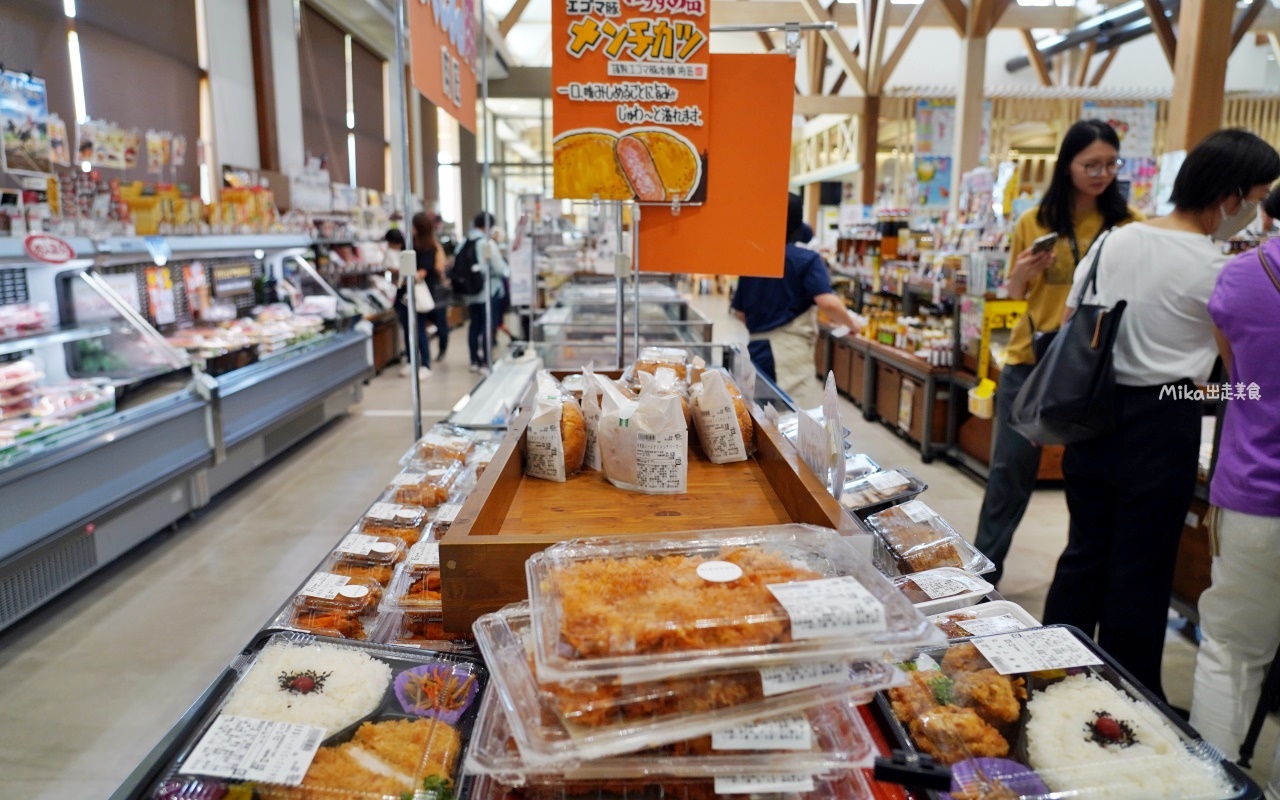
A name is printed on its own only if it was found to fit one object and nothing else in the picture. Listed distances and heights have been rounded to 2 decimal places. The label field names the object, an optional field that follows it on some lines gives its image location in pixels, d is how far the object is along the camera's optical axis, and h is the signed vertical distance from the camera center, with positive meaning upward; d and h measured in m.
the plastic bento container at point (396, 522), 1.84 -0.60
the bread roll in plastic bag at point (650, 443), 1.59 -0.35
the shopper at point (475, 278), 8.91 -0.12
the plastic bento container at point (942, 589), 1.43 -0.58
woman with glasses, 2.78 +0.02
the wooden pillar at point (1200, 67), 4.18 +1.07
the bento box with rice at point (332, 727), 0.95 -0.60
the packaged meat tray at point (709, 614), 0.85 -0.39
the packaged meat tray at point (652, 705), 0.82 -0.46
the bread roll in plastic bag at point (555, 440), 1.67 -0.36
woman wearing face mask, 2.19 -0.33
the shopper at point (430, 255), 8.56 +0.14
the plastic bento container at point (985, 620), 1.31 -0.59
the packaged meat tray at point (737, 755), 0.84 -0.52
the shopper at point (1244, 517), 1.92 -0.61
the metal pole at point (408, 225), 2.11 +0.12
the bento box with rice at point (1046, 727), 0.96 -0.60
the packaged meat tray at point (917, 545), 1.61 -0.56
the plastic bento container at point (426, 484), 2.03 -0.57
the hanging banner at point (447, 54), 2.15 +0.65
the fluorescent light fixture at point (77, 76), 6.00 +1.44
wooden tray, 1.18 -0.45
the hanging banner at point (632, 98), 2.17 +0.47
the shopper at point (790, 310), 3.92 -0.20
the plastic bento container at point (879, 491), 1.81 -0.51
